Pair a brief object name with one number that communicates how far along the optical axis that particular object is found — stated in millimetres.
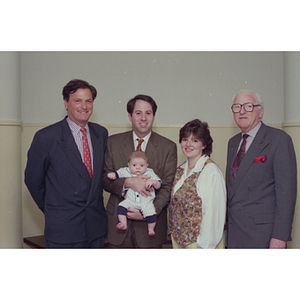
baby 3705
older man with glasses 3445
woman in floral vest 3410
